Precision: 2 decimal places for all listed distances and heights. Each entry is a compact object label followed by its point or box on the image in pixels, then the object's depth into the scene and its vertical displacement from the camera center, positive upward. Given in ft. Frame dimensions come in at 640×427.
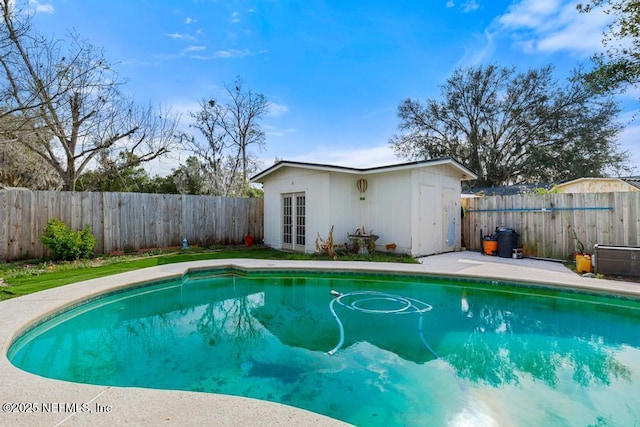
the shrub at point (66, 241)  24.39 -1.86
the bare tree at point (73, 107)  21.24 +10.59
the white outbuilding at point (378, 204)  28.12 +1.00
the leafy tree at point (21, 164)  19.42 +6.12
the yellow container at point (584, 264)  20.86 -3.47
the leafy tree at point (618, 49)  29.81 +16.74
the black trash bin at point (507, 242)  28.17 -2.63
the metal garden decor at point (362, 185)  30.53 +2.95
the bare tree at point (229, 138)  61.98 +15.95
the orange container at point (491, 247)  29.43 -3.19
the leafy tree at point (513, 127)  62.34 +19.71
